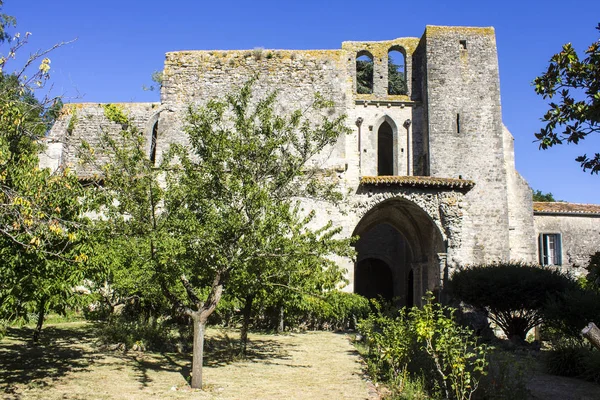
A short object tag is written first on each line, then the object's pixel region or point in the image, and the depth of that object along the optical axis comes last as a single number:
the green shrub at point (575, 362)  9.77
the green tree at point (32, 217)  5.18
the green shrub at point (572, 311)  11.64
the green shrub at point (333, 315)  15.95
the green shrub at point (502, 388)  6.82
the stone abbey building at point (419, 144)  19.78
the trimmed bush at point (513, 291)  15.12
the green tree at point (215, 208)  7.65
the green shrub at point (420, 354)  6.77
